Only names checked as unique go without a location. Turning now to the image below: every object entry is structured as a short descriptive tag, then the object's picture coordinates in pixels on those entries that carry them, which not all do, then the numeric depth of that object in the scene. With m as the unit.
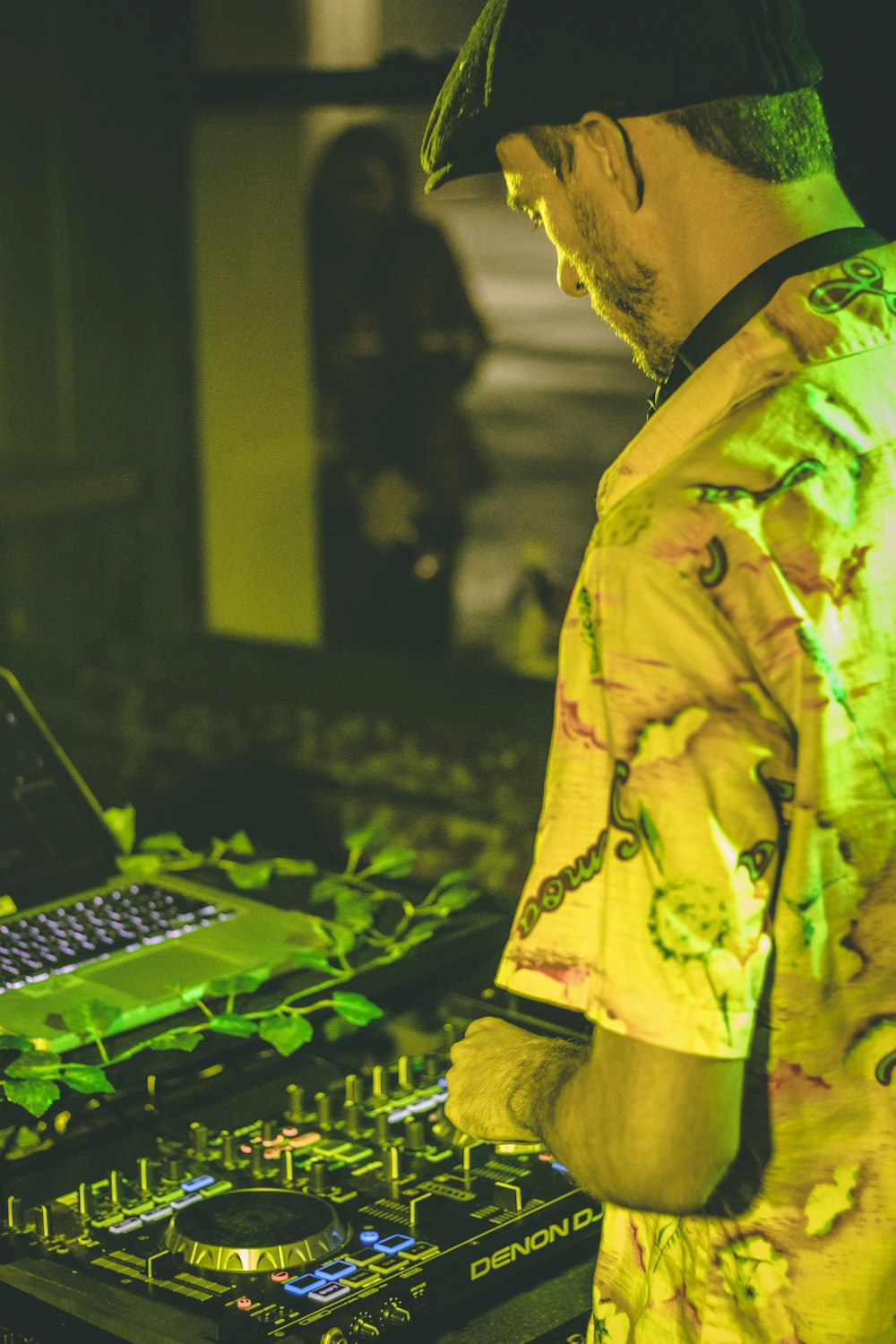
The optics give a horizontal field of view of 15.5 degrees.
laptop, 2.66
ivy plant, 2.51
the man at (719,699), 2.04
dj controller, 2.38
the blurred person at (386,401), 5.06
